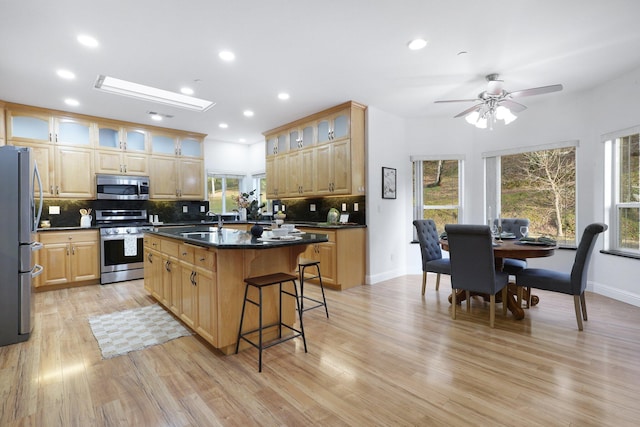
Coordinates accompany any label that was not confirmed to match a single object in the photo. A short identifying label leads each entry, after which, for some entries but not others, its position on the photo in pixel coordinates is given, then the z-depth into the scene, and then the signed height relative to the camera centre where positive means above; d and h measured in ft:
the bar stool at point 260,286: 7.46 -2.02
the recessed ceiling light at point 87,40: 9.16 +5.02
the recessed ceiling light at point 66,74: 11.40 +5.01
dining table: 9.90 -1.51
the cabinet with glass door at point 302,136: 17.46 +4.05
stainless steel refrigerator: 8.91 -0.96
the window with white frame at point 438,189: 18.10 +0.98
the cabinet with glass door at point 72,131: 15.88 +4.08
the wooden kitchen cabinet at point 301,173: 17.38 +1.95
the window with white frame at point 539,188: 15.25 +0.83
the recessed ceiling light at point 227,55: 10.19 +5.04
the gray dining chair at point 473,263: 9.73 -1.83
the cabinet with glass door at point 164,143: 18.86 +4.01
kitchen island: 8.07 -1.81
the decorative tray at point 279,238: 8.46 -0.84
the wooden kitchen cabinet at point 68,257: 14.74 -2.28
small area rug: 8.85 -3.78
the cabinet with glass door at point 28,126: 14.74 +4.05
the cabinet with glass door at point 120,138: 17.16 +4.04
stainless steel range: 15.97 -1.98
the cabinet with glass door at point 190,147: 19.99 +3.99
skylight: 13.08 +5.21
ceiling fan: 11.87 +3.88
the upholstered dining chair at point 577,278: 9.52 -2.33
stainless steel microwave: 16.83 +1.25
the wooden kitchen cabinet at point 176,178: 18.83 +1.93
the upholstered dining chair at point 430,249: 12.53 -1.84
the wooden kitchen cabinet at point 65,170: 15.46 +2.03
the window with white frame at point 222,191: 22.77 +1.30
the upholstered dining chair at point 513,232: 11.99 -1.25
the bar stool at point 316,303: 10.80 -3.58
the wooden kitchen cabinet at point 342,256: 14.52 -2.34
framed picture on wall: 16.40 +1.24
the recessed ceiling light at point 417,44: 9.52 +4.97
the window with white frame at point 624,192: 12.62 +0.48
